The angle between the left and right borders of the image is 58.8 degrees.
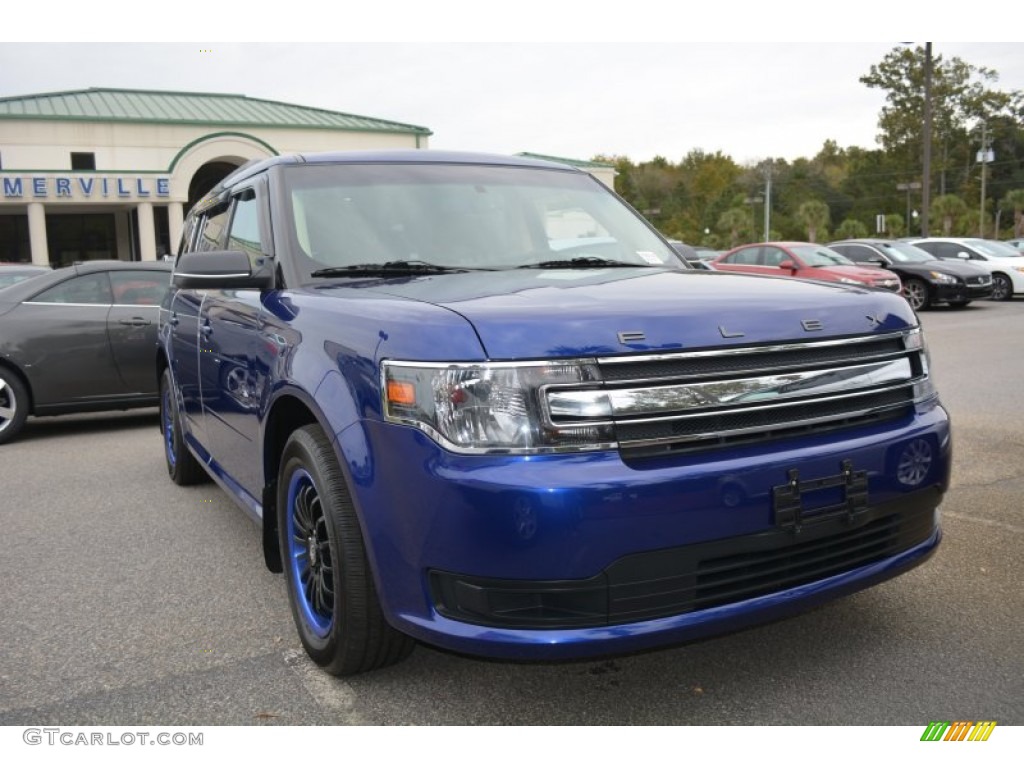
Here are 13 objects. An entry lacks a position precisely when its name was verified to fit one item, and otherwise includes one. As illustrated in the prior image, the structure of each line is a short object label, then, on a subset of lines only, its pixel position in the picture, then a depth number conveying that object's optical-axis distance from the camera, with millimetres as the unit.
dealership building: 35594
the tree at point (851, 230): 75812
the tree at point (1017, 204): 71562
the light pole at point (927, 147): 29297
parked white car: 21366
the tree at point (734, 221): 77750
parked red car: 16594
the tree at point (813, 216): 76438
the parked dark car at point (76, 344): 7902
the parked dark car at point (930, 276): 18828
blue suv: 2420
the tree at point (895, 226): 73812
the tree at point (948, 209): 65500
